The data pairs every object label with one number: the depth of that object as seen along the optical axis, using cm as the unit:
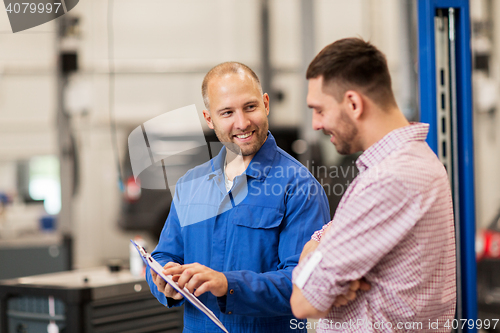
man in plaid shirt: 306
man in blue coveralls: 337
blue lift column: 360
